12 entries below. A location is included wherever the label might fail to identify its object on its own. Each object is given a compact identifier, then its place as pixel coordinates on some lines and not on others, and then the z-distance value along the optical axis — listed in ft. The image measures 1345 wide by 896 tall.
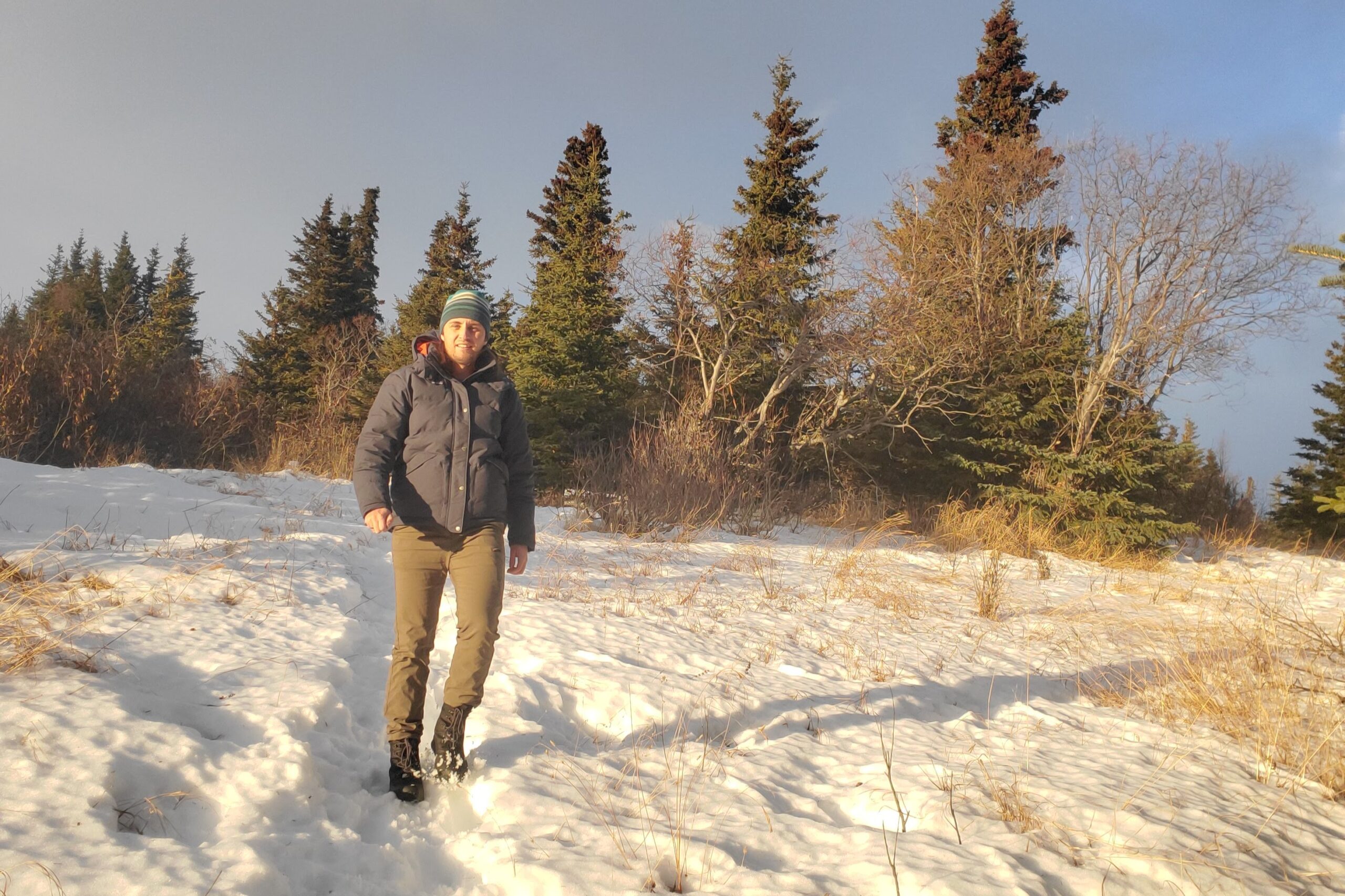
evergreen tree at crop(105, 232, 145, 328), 122.01
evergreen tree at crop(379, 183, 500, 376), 75.04
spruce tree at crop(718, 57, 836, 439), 49.42
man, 8.77
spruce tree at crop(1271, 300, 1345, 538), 57.72
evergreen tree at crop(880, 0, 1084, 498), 48.93
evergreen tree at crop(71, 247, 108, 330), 107.45
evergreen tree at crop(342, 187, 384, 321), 96.32
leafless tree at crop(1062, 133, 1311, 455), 43.57
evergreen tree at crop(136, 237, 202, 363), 85.92
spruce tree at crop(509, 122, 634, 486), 49.52
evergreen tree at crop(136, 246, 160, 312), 141.08
